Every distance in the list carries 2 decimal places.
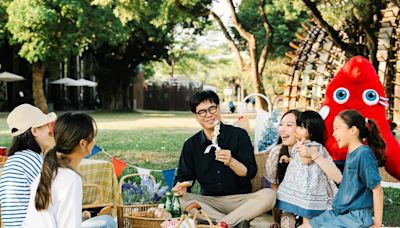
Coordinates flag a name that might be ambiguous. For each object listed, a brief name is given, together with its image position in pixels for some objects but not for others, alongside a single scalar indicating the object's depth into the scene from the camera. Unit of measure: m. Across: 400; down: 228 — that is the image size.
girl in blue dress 3.93
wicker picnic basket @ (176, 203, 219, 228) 3.61
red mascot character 6.49
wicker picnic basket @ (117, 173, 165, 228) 3.98
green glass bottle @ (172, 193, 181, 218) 4.15
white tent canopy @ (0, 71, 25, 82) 27.27
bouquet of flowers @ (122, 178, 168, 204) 4.41
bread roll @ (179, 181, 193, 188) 4.43
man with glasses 4.54
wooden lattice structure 11.24
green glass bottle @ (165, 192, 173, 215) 4.15
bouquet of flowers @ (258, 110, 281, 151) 6.61
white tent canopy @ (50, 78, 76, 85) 32.58
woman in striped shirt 3.63
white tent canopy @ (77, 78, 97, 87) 33.16
